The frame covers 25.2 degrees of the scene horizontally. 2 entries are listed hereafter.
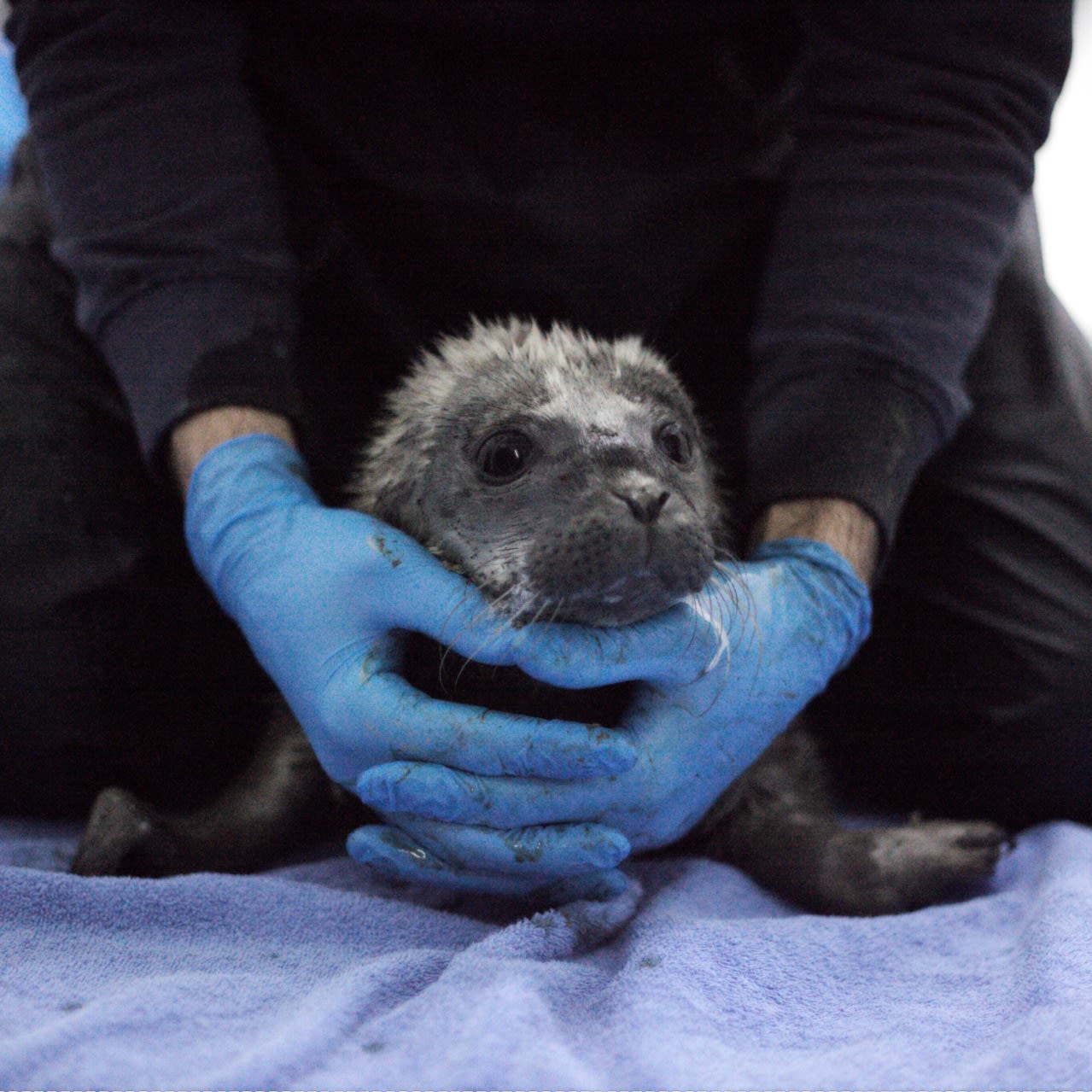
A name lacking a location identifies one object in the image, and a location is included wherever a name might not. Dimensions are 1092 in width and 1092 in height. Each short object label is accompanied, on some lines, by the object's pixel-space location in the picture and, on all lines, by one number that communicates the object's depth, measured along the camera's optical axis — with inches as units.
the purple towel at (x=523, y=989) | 35.2
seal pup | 38.1
